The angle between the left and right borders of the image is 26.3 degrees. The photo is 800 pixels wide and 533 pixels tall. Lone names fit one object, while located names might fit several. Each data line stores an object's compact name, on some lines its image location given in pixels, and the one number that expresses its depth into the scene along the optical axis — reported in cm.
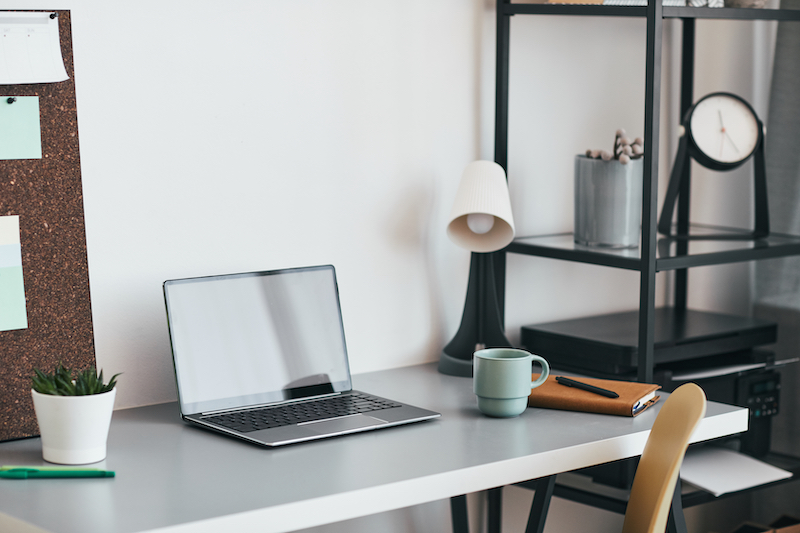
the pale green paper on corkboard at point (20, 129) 248
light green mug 255
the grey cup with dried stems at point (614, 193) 292
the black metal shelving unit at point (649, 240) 274
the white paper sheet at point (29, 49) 247
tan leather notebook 259
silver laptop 255
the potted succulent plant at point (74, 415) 234
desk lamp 283
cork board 250
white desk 222
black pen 262
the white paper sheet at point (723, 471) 288
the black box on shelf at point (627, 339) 292
